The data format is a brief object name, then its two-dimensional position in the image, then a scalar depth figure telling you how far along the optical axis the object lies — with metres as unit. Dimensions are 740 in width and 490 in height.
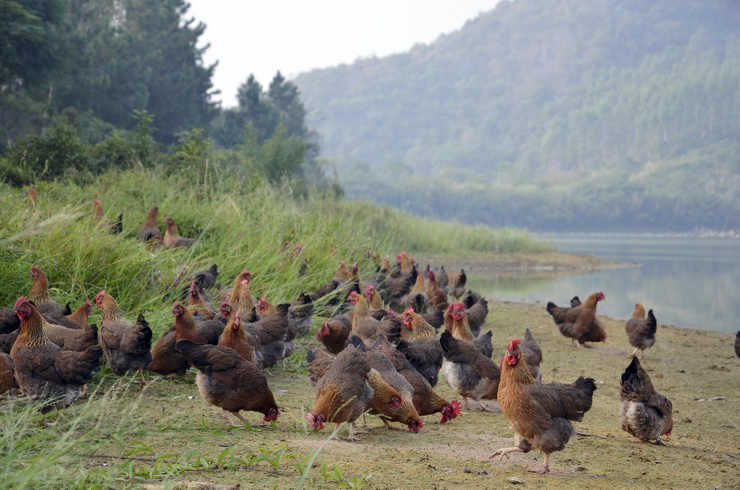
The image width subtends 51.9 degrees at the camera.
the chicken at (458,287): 15.35
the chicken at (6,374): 5.94
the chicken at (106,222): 10.53
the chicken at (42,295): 7.51
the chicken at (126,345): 6.85
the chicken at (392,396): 6.51
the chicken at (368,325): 9.15
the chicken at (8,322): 6.84
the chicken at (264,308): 9.13
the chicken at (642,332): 12.63
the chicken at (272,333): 8.20
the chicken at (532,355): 8.63
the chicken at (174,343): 7.36
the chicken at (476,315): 11.80
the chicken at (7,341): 6.65
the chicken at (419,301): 12.58
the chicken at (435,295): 13.01
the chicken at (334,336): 9.20
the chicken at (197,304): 8.52
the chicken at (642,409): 6.87
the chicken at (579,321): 13.17
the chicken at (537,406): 5.83
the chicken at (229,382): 6.24
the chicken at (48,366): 5.98
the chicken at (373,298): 10.98
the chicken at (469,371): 7.90
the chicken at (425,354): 8.03
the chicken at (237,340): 7.30
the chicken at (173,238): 11.71
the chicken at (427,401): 6.98
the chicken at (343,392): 6.13
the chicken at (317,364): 7.00
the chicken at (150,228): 11.77
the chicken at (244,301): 8.69
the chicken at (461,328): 9.12
